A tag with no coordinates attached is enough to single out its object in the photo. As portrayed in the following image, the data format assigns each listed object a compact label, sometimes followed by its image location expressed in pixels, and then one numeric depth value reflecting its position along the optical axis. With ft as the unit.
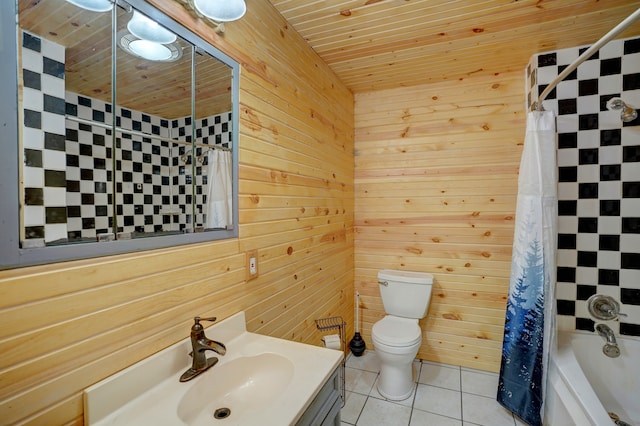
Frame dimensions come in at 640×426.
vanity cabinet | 3.05
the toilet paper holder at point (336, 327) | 6.88
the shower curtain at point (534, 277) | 5.88
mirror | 2.33
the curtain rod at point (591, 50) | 3.61
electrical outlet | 4.66
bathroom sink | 2.67
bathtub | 5.03
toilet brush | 8.68
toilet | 6.67
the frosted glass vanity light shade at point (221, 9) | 3.62
